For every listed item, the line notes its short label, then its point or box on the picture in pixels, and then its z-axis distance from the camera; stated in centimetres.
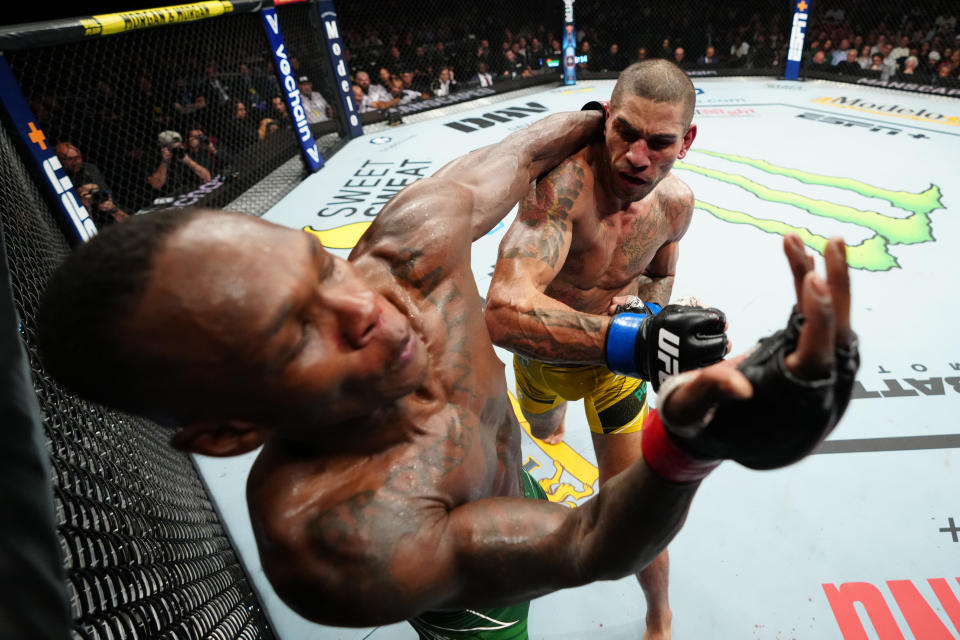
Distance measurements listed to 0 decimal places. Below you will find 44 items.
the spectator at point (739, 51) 941
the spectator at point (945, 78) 696
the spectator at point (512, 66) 967
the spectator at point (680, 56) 989
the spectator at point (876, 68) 773
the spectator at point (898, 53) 769
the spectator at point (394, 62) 927
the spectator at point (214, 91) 630
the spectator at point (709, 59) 970
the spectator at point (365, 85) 837
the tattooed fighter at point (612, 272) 131
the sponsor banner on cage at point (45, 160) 323
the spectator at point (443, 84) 904
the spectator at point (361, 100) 816
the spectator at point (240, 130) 636
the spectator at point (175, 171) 535
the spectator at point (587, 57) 1004
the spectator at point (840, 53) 824
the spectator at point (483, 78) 935
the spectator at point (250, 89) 666
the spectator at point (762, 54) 927
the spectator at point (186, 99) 607
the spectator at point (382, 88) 848
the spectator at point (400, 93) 875
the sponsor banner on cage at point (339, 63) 642
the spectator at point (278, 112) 712
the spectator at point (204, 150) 568
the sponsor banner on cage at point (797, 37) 800
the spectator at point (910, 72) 738
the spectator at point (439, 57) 948
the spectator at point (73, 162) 427
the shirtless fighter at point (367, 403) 66
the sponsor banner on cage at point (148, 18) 353
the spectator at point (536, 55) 1006
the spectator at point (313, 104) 730
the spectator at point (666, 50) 1007
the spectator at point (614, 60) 1031
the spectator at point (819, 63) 831
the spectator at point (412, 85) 900
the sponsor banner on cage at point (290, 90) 548
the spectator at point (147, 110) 580
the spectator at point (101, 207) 424
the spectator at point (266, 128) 657
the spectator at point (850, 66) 799
